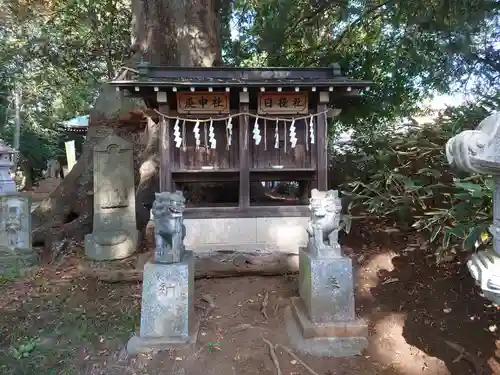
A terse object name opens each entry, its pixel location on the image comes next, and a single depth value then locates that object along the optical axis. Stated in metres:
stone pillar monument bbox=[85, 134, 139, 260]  6.74
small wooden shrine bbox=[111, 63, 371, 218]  5.96
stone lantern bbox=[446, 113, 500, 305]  1.94
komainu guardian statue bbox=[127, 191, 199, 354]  4.04
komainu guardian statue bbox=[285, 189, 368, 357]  4.08
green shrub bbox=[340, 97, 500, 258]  3.71
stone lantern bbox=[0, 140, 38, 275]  6.62
